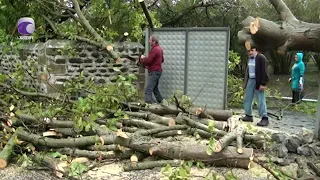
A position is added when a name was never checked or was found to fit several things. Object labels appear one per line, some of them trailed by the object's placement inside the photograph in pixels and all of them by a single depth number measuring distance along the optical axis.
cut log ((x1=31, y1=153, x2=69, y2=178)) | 4.36
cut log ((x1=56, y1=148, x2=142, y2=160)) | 4.95
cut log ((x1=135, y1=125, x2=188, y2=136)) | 5.60
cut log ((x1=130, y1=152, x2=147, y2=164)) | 4.77
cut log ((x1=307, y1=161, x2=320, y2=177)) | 4.26
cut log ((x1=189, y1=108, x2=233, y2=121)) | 7.12
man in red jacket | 8.37
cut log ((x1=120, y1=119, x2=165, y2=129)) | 6.02
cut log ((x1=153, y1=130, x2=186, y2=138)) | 5.77
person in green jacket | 9.67
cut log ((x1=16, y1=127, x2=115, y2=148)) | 5.07
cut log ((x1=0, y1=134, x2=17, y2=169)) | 4.61
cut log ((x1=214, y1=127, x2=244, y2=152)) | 4.57
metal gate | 8.48
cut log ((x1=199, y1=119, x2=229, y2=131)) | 6.04
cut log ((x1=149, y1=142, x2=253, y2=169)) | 4.62
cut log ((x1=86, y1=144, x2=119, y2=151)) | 4.99
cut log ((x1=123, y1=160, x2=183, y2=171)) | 4.62
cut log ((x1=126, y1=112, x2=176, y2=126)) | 6.09
